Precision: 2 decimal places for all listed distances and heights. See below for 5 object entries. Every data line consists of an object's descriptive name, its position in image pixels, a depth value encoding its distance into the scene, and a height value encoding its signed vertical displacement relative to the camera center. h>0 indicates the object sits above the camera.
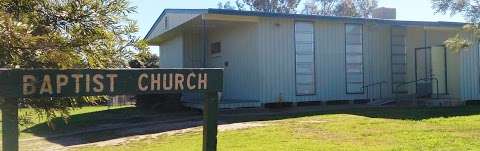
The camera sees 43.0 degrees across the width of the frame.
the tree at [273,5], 52.44 +6.47
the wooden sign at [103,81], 4.83 -0.01
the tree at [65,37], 5.03 +0.38
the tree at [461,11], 15.85 +1.81
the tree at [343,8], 55.06 +6.51
